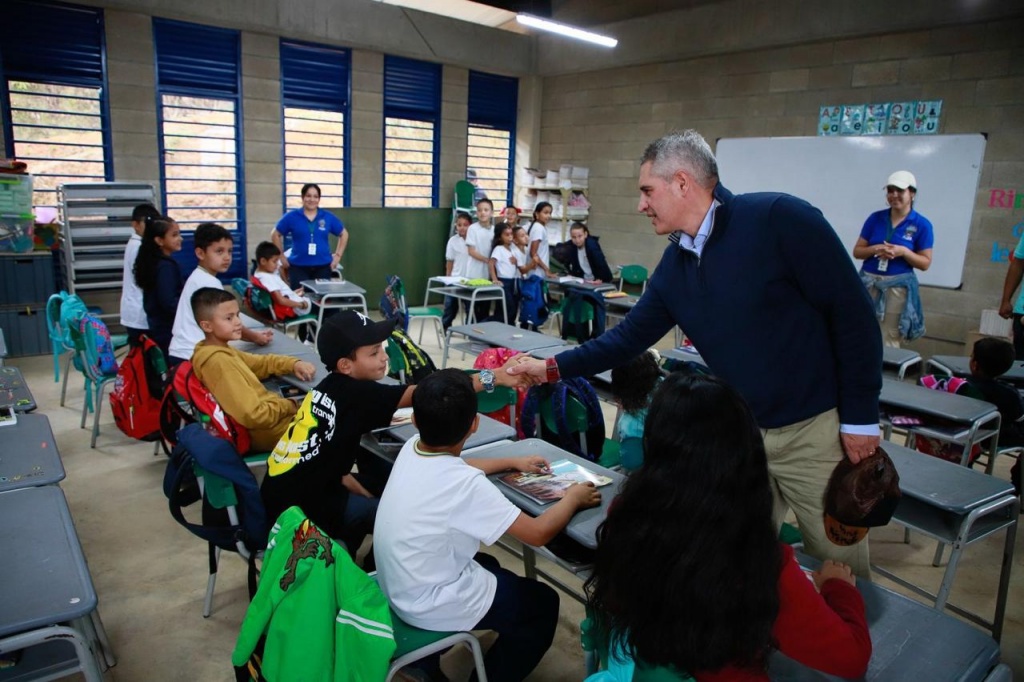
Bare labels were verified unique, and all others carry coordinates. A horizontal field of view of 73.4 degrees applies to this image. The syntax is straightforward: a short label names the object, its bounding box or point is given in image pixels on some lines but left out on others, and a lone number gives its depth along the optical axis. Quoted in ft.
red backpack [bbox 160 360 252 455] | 8.65
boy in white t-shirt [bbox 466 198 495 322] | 22.82
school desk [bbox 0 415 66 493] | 5.96
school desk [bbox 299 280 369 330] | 17.85
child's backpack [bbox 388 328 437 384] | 11.15
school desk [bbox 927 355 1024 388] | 11.43
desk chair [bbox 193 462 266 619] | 6.63
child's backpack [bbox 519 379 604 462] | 8.78
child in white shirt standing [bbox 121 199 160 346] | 13.57
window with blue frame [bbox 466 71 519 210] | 30.30
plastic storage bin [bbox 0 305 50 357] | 19.06
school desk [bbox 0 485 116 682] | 4.20
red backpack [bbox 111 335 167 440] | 11.39
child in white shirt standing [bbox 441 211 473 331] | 22.88
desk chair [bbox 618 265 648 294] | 24.75
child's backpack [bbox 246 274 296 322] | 17.10
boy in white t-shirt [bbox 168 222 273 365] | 11.52
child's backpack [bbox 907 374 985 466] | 10.54
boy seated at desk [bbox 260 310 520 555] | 6.91
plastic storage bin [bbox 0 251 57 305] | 18.72
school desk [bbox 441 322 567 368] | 13.20
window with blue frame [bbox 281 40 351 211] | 25.26
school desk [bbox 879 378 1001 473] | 9.27
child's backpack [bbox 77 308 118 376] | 12.42
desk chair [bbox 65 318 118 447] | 12.44
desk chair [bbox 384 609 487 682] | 5.05
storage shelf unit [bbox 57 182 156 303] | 19.70
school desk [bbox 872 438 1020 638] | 6.37
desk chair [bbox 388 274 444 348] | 15.70
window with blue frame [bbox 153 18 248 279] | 22.71
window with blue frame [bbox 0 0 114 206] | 20.24
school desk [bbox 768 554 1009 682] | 4.04
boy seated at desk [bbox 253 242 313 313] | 17.06
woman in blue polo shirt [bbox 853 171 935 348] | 14.75
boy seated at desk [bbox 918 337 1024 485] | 10.61
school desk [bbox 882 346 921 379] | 12.24
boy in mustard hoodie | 8.73
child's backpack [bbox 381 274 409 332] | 15.60
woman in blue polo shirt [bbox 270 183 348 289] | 20.84
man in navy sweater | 5.18
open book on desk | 5.90
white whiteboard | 19.02
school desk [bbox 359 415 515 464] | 7.48
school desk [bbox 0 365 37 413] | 7.64
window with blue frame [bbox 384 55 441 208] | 27.63
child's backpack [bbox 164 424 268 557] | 6.36
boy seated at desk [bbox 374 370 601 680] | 5.16
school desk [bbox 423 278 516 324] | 19.87
